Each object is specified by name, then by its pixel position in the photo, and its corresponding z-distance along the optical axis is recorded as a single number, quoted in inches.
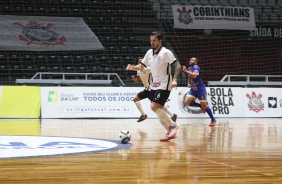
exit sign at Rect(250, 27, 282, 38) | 1213.8
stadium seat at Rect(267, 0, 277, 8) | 1214.3
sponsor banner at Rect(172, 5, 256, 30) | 1132.1
